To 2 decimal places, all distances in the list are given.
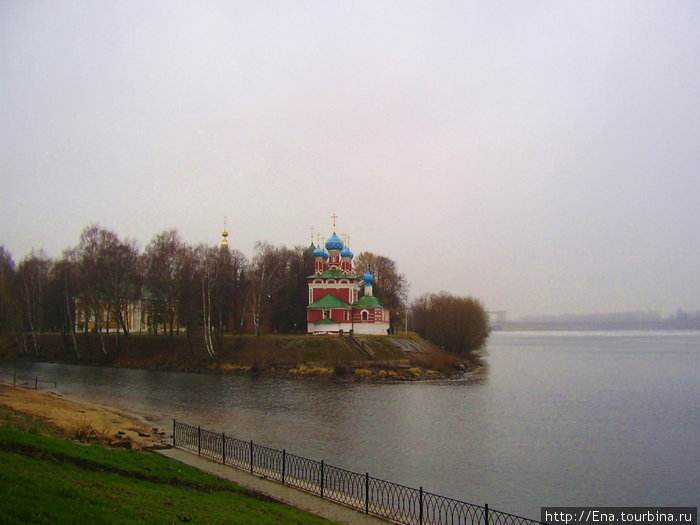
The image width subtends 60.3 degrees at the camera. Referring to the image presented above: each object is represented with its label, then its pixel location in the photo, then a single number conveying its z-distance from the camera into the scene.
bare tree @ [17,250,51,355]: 65.06
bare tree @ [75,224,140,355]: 60.66
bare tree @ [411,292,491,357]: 70.69
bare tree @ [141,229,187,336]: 60.56
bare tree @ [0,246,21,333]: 62.84
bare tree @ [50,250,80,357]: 62.94
